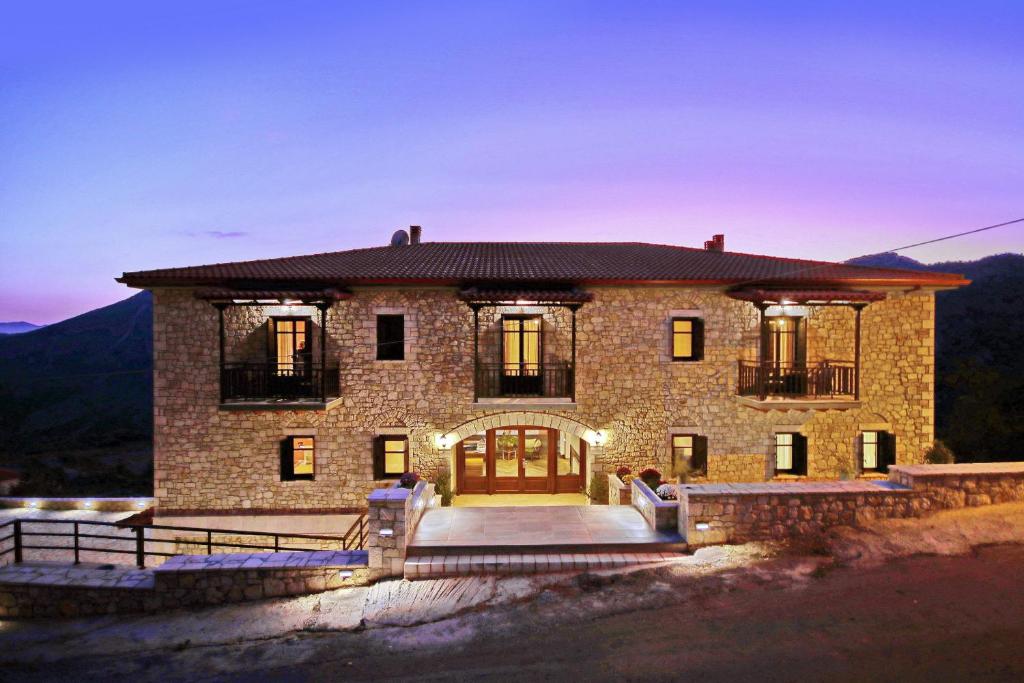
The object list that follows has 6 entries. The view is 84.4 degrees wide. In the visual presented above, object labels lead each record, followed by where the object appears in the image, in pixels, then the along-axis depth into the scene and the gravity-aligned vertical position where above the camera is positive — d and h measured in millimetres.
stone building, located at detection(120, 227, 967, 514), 13328 -985
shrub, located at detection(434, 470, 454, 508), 13375 -3737
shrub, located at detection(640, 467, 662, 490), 12531 -3265
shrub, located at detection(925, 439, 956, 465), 12562 -2806
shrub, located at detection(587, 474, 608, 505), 13625 -3816
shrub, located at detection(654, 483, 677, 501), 11383 -3263
